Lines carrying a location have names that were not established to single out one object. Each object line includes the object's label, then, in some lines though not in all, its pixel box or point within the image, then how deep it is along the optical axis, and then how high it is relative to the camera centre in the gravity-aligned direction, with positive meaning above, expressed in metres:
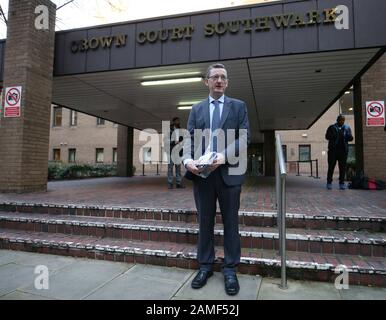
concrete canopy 5.15 +2.53
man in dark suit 2.48 +0.00
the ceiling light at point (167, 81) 7.20 +2.43
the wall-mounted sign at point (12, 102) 6.04 +1.52
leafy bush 11.75 +0.07
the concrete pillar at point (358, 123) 6.95 +1.31
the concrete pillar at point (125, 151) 14.55 +1.17
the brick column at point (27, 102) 5.98 +1.59
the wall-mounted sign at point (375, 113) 6.88 +1.55
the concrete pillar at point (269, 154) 15.52 +1.18
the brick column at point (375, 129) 6.95 +1.15
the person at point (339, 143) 6.56 +0.77
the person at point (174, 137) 6.57 +0.86
